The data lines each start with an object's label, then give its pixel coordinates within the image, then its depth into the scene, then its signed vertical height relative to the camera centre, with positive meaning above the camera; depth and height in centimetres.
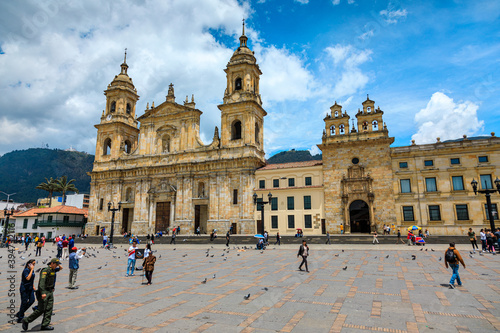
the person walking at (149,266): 1145 -156
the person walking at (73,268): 1111 -157
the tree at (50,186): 6456 +806
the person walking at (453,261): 1018 -134
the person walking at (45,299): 678 -168
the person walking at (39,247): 2304 -164
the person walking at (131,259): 1361 -156
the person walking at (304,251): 1377 -129
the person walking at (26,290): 741 -155
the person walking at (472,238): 2078 -117
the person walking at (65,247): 2012 -147
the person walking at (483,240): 1975 -124
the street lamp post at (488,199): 2070 +148
